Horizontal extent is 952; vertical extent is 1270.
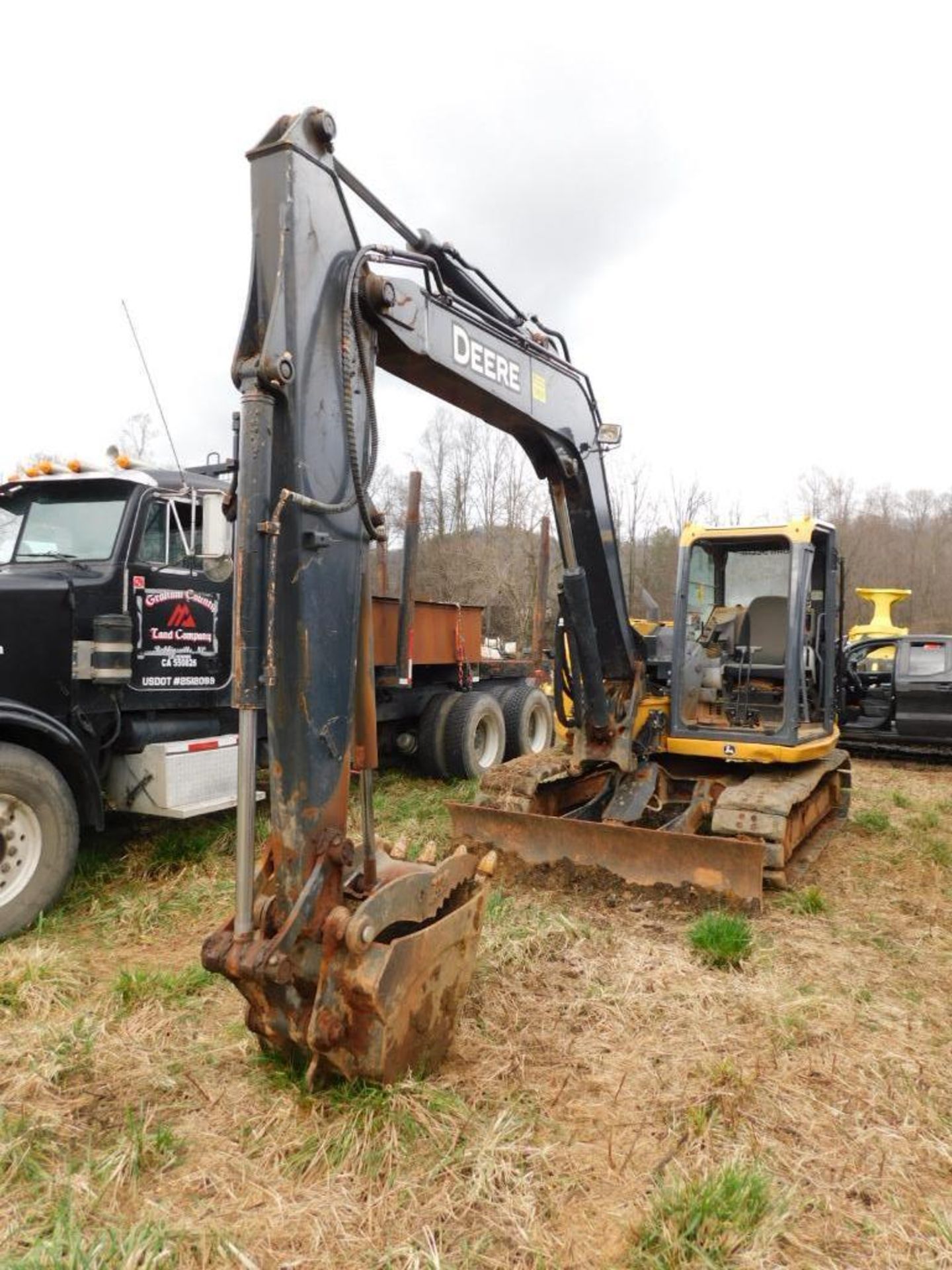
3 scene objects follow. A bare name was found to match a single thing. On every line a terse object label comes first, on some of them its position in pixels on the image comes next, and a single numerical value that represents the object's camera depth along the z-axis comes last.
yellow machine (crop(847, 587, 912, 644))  18.09
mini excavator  2.68
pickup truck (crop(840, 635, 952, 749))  10.37
